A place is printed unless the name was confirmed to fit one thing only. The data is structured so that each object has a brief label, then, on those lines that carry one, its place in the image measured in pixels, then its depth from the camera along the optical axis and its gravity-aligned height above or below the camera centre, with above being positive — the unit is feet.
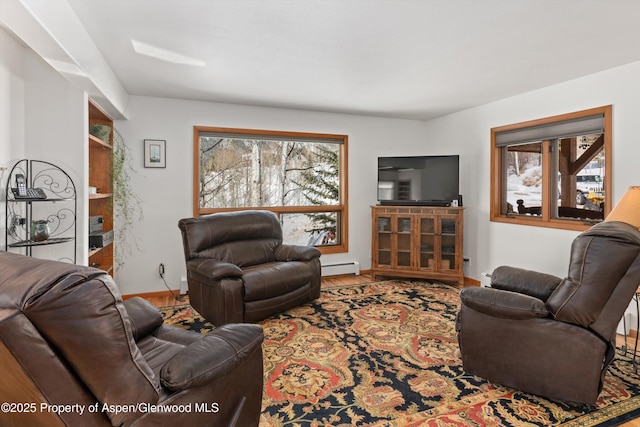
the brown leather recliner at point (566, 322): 6.10 -2.17
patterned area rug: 6.41 -3.76
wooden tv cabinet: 15.42 -1.52
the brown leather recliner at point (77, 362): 2.98 -1.44
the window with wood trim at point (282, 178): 15.19 +1.37
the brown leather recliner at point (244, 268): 10.35 -2.00
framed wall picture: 13.87 +2.15
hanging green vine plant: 13.30 +0.13
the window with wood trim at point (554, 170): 11.19 +1.46
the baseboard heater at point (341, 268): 16.89 -2.96
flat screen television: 15.86 +1.35
